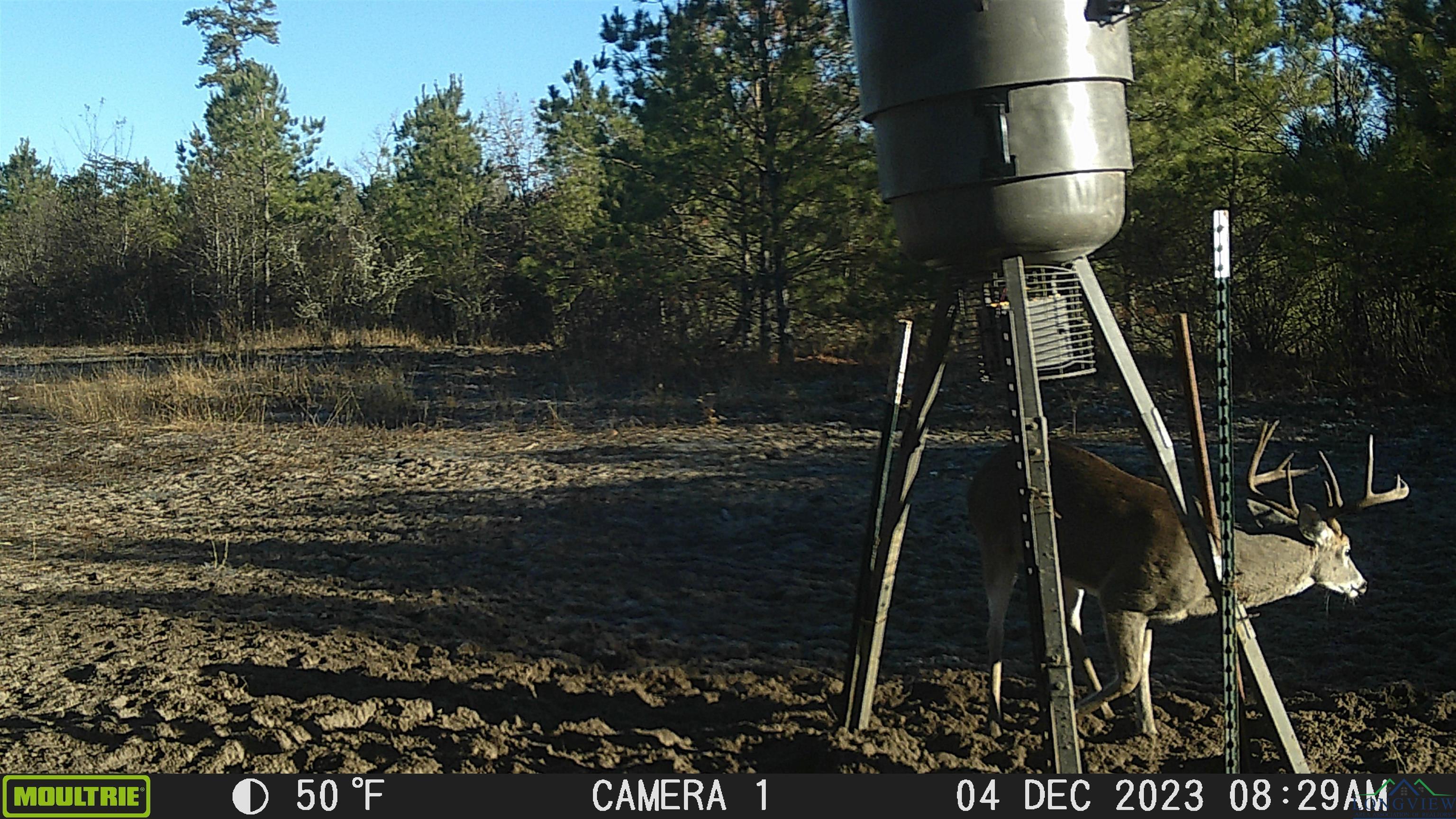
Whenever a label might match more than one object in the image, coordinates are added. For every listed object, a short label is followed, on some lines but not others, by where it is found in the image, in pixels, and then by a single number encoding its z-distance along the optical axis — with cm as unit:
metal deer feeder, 400
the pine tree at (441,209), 3119
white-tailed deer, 505
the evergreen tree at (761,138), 1769
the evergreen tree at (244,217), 3419
